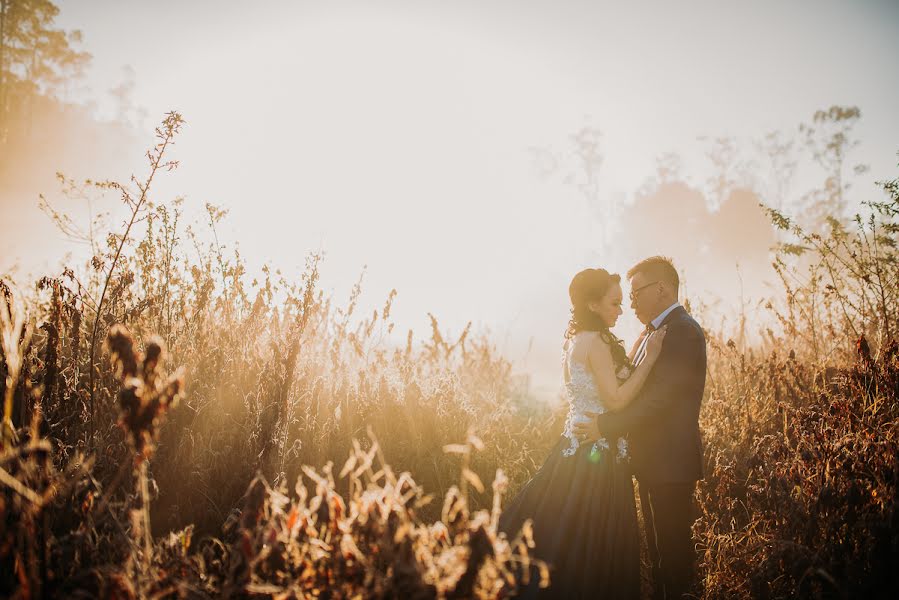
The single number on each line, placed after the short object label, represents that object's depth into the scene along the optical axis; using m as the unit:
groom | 2.81
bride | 2.50
